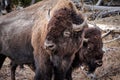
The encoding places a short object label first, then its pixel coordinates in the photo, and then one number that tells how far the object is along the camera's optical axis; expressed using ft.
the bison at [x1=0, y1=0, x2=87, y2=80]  32.71
